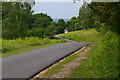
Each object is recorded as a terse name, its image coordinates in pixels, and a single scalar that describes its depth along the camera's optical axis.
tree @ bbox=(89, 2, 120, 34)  13.01
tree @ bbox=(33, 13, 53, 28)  89.93
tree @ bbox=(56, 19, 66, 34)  141.65
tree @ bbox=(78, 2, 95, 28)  72.69
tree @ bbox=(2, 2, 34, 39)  48.06
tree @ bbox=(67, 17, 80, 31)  140.88
